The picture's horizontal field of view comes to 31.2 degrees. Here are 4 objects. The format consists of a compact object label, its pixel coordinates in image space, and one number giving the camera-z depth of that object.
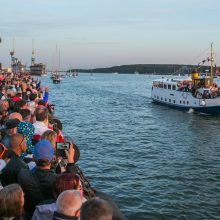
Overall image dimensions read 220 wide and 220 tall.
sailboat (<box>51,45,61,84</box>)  131.62
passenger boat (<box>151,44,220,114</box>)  42.56
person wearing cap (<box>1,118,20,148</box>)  7.82
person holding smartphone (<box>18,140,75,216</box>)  5.64
